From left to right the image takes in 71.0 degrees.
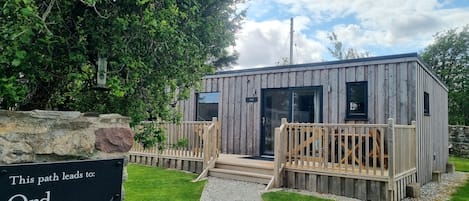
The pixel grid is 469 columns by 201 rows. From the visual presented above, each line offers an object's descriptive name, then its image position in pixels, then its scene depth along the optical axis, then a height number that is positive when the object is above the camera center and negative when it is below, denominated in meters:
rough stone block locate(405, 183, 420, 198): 6.04 -1.26
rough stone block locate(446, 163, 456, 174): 10.20 -1.40
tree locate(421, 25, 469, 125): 19.64 +3.72
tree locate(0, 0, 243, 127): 1.97 +0.47
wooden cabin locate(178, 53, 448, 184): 7.15 +0.52
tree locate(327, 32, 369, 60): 24.78 +5.35
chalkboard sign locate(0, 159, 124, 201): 1.74 -0.38
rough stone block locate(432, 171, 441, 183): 8.15 -1.34
